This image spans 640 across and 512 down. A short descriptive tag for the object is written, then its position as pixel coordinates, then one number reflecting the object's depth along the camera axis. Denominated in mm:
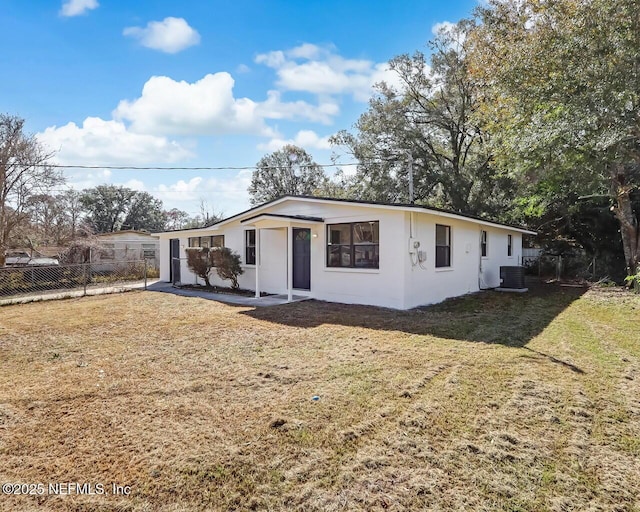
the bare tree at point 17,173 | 14969
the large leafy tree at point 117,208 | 38844
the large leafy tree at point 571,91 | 7512
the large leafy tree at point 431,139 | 18906
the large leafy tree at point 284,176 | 37344
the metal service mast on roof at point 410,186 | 17200
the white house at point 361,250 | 8891
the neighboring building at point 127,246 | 19084
